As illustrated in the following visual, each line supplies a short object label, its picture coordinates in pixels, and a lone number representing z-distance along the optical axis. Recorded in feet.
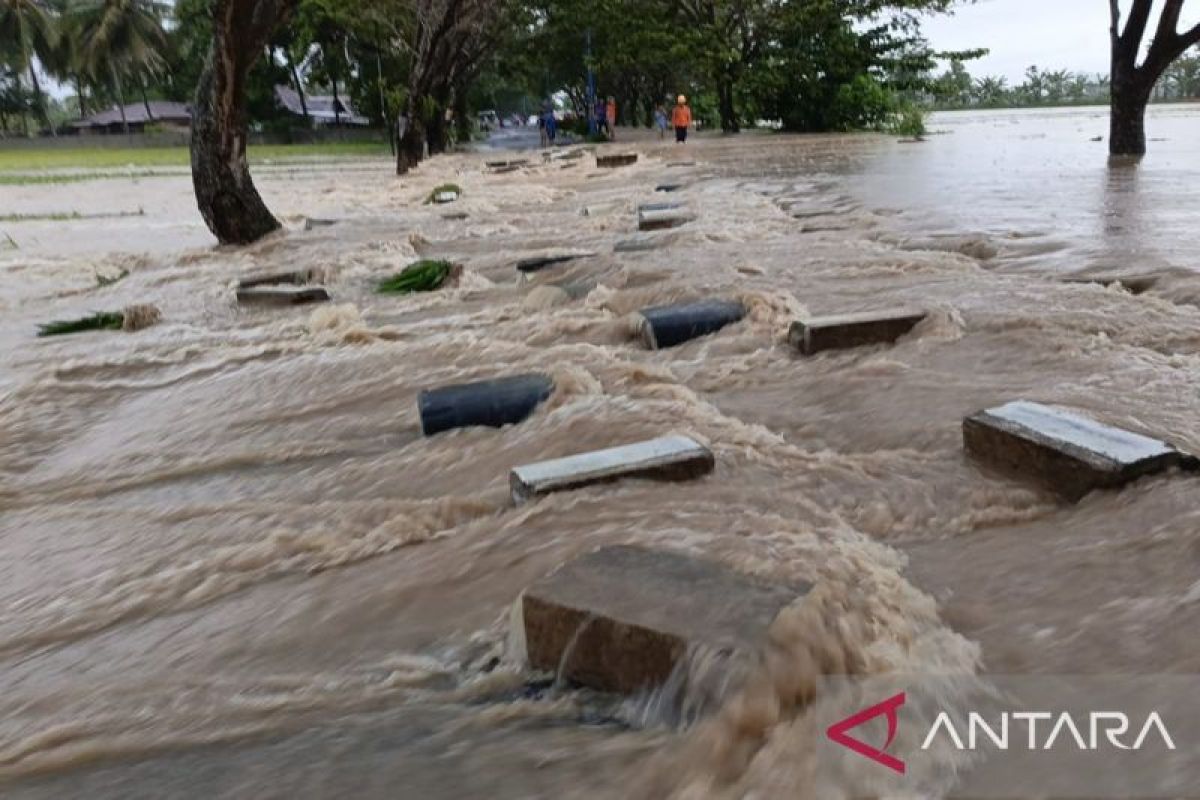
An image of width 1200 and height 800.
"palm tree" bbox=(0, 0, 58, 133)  120.06
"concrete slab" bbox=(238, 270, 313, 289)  17.40
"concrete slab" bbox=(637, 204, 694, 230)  20.67
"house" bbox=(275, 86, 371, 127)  152.05
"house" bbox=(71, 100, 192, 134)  150.41
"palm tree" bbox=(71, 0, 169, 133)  123.85
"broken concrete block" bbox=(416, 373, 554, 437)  8.29
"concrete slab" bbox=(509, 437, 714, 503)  6.25
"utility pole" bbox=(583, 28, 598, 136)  87.43
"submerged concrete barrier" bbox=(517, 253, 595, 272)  16.56
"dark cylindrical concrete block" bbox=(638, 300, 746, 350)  10.60
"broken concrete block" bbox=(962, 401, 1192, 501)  5.56
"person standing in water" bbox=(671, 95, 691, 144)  69.02
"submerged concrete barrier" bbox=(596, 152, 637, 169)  49.24
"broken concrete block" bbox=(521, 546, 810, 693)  4.00
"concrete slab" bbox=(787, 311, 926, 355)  9.50
